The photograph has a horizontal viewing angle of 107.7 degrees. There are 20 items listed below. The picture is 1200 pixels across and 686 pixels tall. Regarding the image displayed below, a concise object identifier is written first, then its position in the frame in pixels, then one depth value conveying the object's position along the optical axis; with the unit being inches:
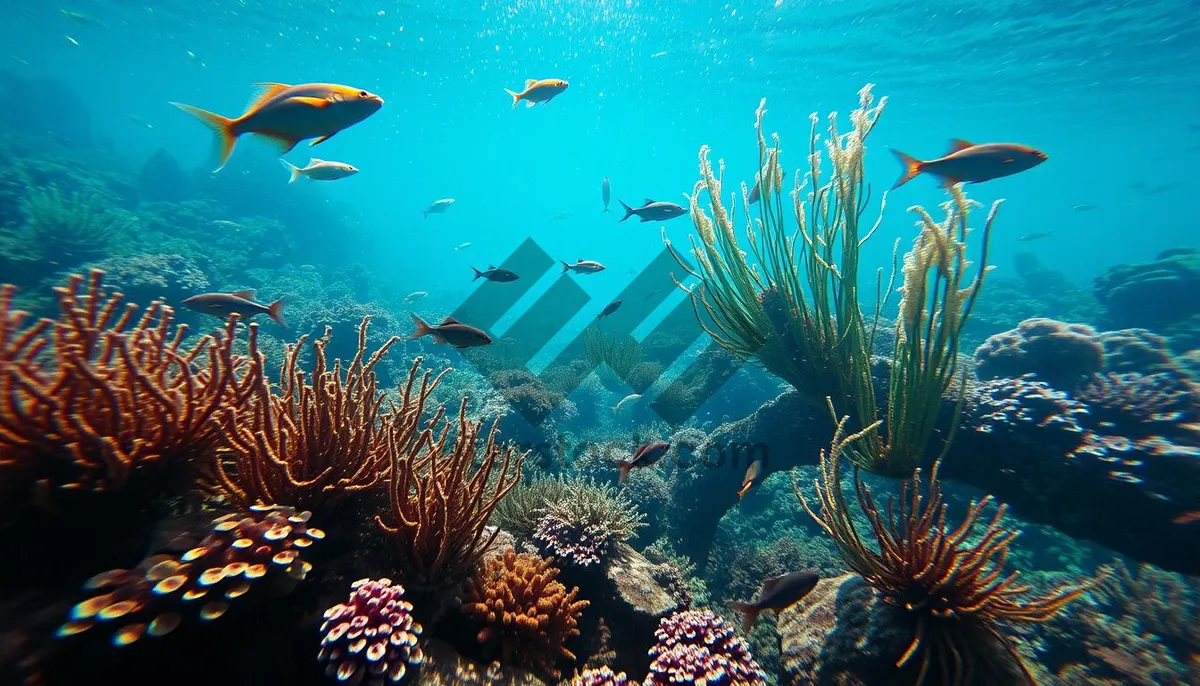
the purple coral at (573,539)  137.6
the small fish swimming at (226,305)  176.7
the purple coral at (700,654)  106.7
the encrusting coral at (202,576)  60.9
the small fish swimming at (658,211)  263.0
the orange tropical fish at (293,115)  115.0
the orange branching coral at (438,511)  90.5
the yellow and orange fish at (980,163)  145.3
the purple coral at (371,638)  72.4
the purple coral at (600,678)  101.3
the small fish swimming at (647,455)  167.2
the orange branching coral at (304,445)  84.2
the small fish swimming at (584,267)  277.6
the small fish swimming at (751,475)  167.6
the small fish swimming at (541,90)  257.1
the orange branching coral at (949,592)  100.8
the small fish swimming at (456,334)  171.9
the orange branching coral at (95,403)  69.9
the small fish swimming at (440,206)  605.9
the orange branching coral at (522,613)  98.1
